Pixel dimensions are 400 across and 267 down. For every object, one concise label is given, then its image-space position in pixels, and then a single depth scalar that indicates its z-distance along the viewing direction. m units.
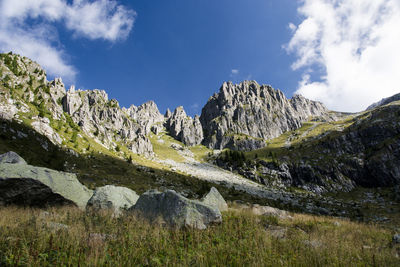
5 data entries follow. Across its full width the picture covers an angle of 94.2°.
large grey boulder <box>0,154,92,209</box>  11.52
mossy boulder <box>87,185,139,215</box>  12.55
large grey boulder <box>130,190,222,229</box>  8.30
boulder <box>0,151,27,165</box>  16.65
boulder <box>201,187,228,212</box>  13.67
